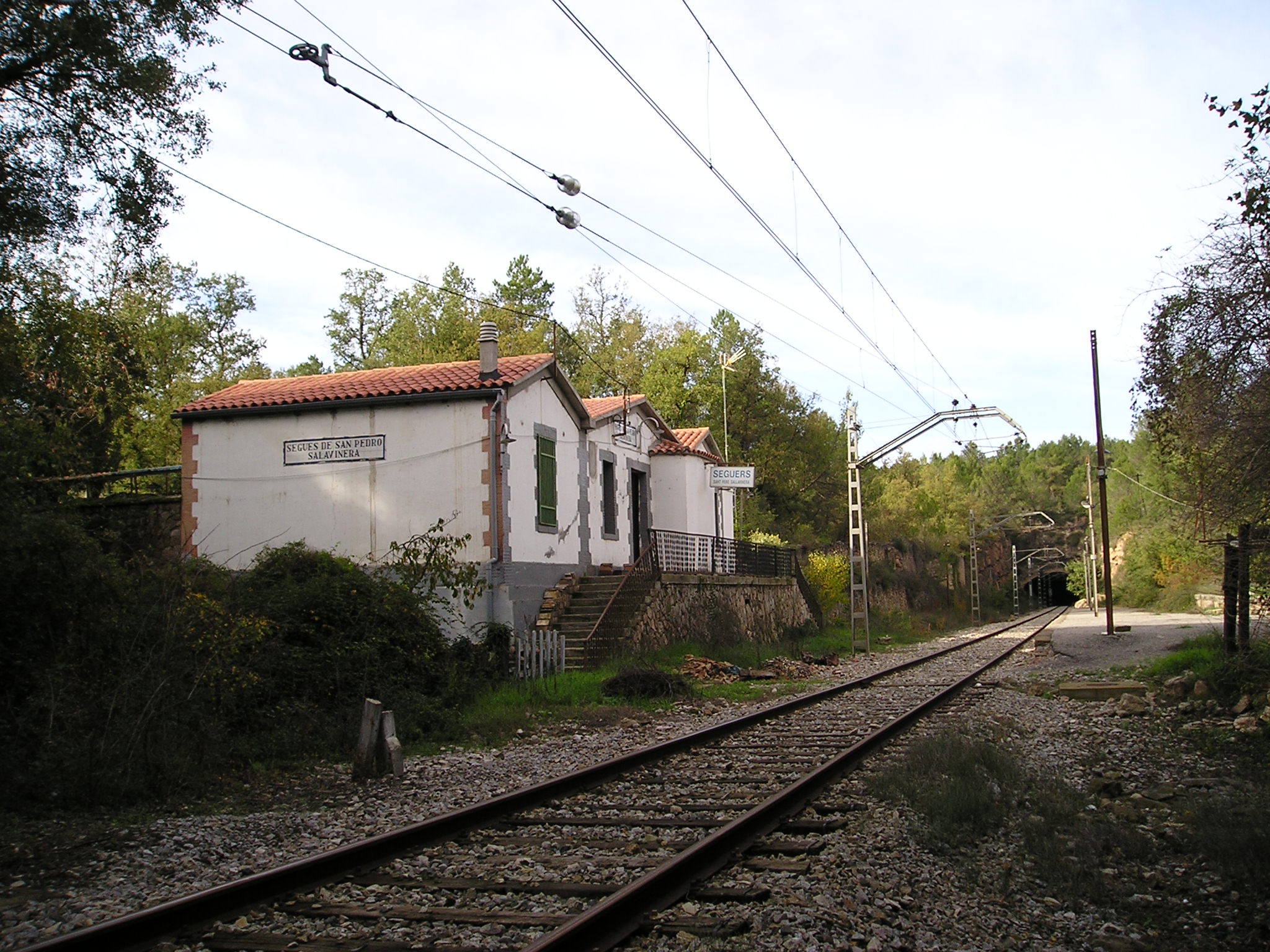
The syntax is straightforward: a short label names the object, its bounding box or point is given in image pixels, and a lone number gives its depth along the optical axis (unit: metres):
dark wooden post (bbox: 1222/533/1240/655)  13.64
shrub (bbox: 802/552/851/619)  38.47
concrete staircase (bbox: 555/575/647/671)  18.55
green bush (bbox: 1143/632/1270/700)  12.09
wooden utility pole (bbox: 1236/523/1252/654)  11.93
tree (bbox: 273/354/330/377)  50.75
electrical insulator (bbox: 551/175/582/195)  12.11
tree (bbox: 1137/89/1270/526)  10.30
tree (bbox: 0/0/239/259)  10.41
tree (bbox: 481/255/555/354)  46.50
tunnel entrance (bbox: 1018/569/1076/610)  86.44
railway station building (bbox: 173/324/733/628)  18.69
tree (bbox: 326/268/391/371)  52.25
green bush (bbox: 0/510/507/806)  8.27
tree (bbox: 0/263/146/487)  9.82
